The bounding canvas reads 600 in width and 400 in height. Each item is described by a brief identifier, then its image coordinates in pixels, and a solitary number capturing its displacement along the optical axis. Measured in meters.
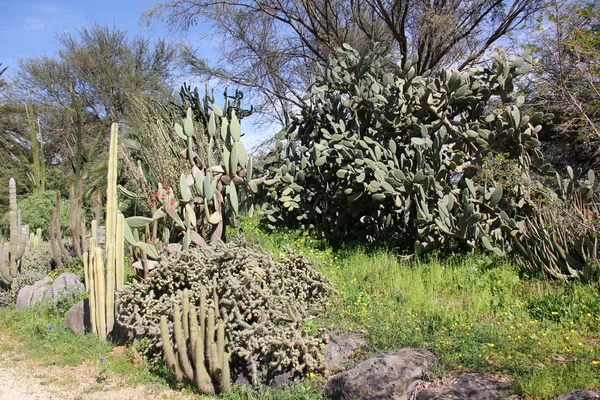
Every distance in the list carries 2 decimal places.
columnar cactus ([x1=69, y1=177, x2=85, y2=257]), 8.85
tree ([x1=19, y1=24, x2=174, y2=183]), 22.05
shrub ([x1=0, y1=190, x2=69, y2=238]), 13.05
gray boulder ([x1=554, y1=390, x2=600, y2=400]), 3.72
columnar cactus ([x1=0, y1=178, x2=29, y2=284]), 8.48
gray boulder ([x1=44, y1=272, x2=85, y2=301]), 7.51
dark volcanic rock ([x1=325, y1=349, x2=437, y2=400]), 4.36
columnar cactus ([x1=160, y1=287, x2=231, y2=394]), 4.67
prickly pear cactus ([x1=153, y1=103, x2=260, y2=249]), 7.12
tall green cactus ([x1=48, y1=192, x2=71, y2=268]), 9.05
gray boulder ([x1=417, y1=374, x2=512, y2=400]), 4.11
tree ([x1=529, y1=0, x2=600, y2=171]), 6.17
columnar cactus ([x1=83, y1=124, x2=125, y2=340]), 6.31
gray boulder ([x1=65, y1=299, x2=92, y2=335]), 6.63
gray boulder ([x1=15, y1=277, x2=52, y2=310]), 7.83
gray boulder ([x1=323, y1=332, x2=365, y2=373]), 4.99
